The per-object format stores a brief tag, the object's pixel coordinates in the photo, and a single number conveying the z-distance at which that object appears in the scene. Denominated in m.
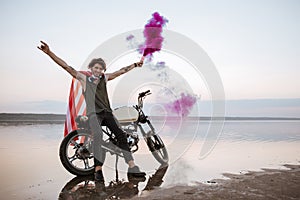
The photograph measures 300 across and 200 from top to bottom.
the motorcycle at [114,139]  4.93
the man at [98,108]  4.79
